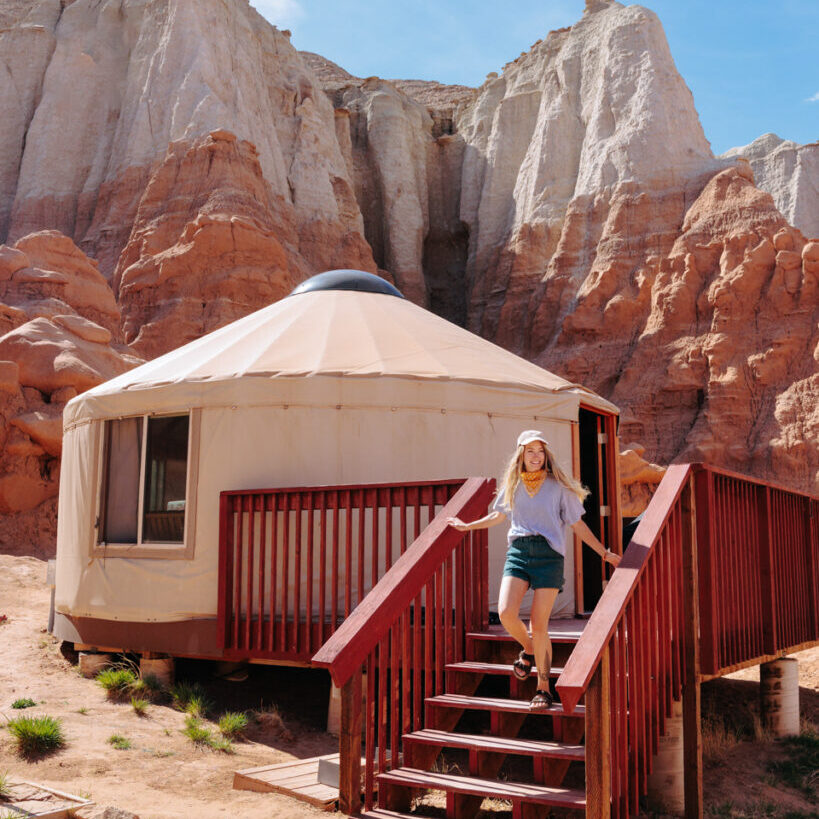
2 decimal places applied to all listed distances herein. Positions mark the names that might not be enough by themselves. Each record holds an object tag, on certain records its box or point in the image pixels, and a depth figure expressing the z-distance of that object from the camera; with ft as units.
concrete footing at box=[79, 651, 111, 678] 24.71
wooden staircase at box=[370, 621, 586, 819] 13.03
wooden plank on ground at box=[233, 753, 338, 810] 14.65
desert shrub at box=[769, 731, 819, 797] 18.88
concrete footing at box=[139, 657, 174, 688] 23.32
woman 13.96
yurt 23.13
